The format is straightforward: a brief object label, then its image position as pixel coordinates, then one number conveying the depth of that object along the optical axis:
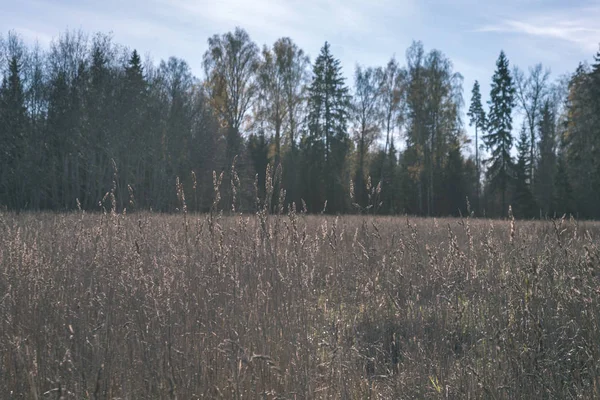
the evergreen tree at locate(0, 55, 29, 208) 23.88
